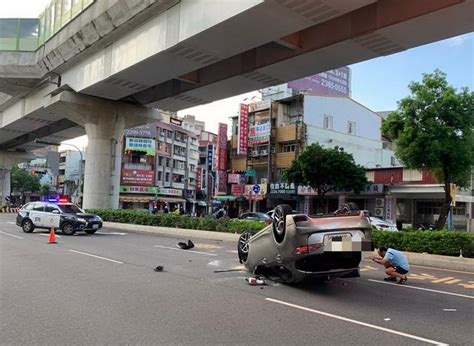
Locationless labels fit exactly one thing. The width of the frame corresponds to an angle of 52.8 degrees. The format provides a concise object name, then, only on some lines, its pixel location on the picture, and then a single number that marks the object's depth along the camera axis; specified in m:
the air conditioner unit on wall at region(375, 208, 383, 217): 35.88
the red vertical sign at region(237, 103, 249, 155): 47.72
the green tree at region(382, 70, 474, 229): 19.78
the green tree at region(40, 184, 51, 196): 91.44
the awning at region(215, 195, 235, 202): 49.22
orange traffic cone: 17.34
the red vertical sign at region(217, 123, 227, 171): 50.00
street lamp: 47.93
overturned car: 8.15
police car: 21.78
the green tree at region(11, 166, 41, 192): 87.56
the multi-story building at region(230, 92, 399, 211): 44.09
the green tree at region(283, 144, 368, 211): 33.62
